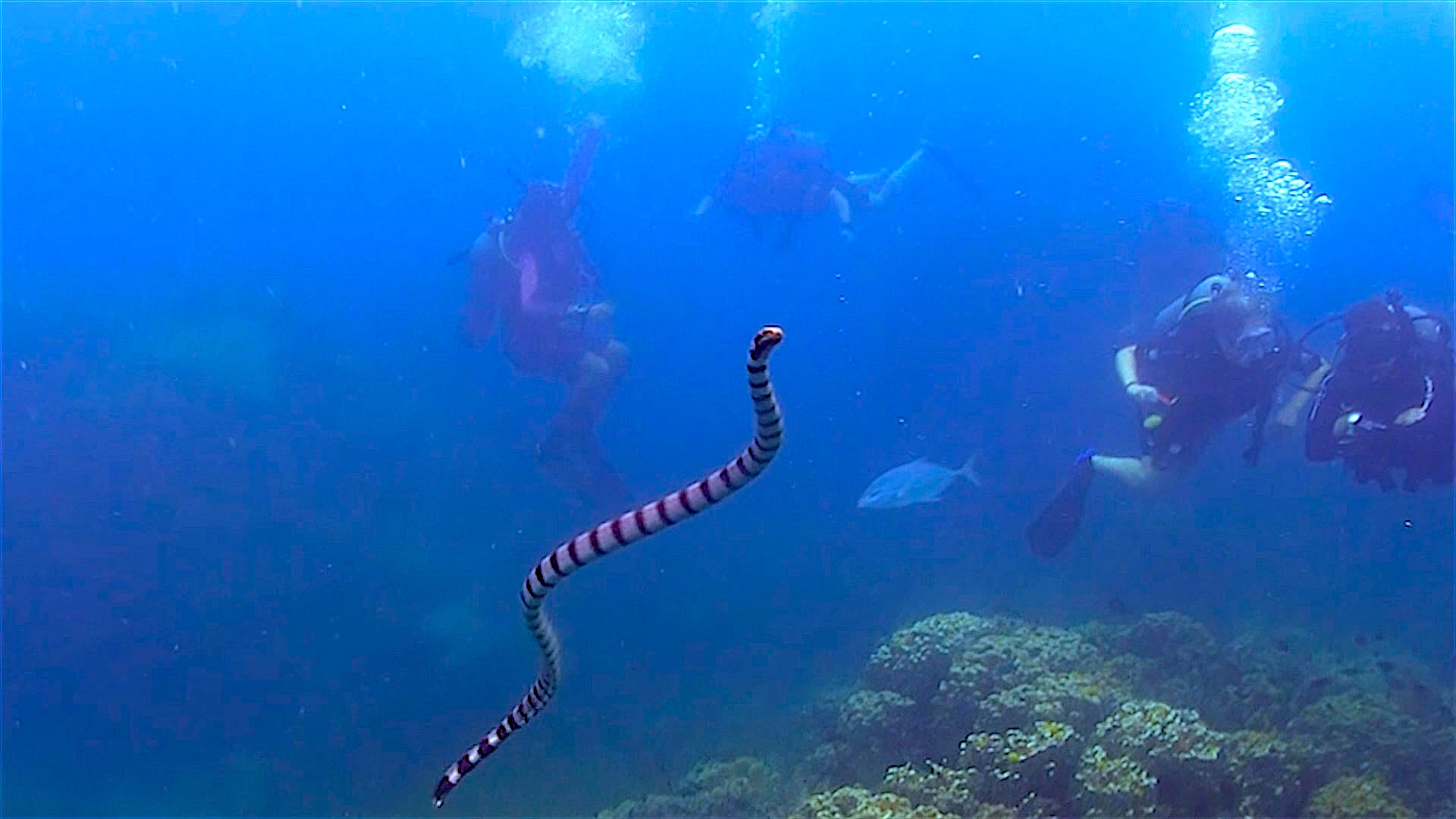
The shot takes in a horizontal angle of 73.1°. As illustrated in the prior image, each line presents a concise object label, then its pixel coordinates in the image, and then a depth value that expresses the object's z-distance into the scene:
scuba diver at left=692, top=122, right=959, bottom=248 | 13.39
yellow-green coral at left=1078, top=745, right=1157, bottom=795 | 5.11
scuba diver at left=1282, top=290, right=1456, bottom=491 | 7.49
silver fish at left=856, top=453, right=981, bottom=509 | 9.52
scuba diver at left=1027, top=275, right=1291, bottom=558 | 7.99
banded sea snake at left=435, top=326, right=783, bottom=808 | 3.45
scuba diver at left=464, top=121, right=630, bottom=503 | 10.80
